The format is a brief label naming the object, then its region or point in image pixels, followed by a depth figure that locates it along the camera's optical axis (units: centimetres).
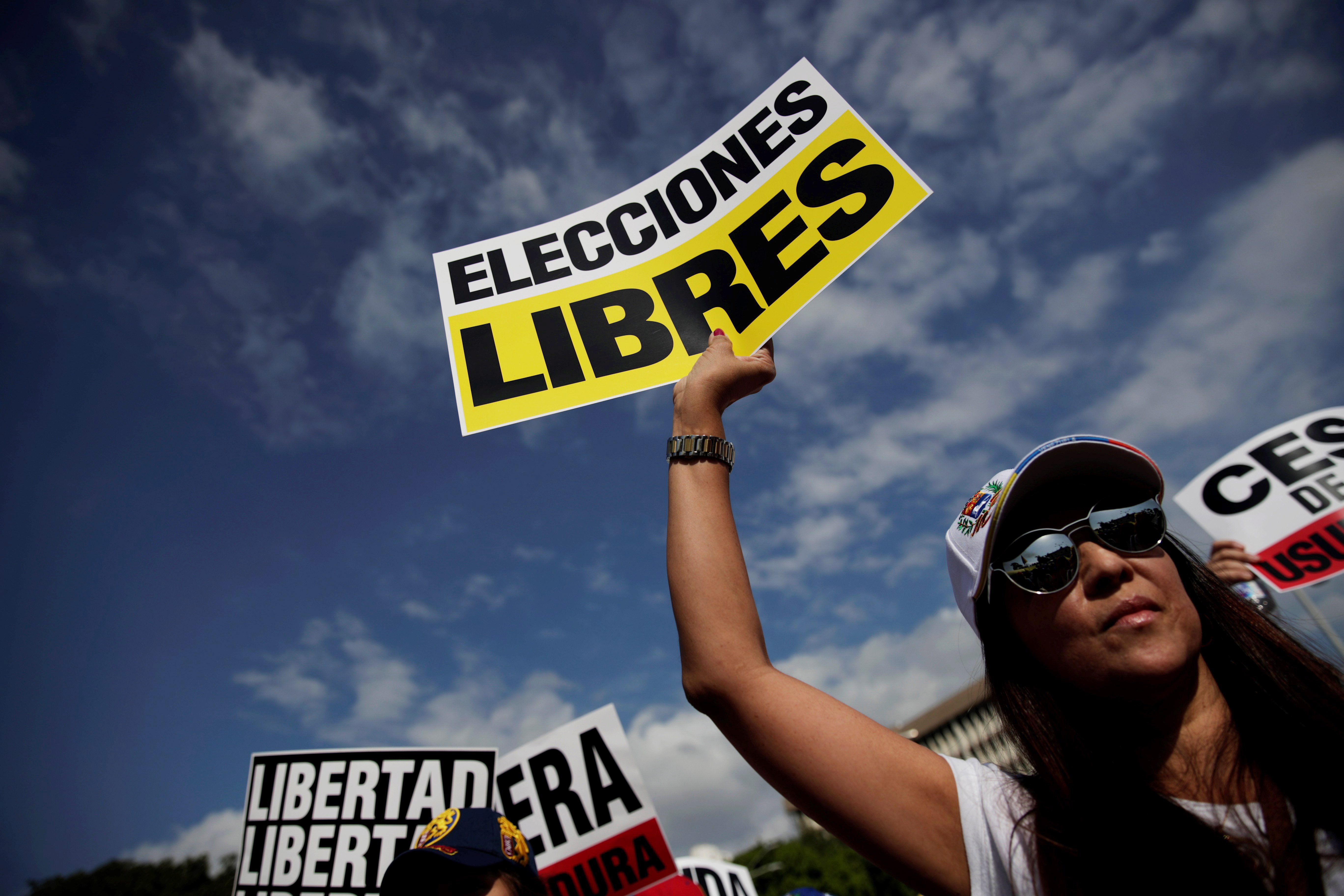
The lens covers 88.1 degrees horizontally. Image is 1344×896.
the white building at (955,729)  8031
